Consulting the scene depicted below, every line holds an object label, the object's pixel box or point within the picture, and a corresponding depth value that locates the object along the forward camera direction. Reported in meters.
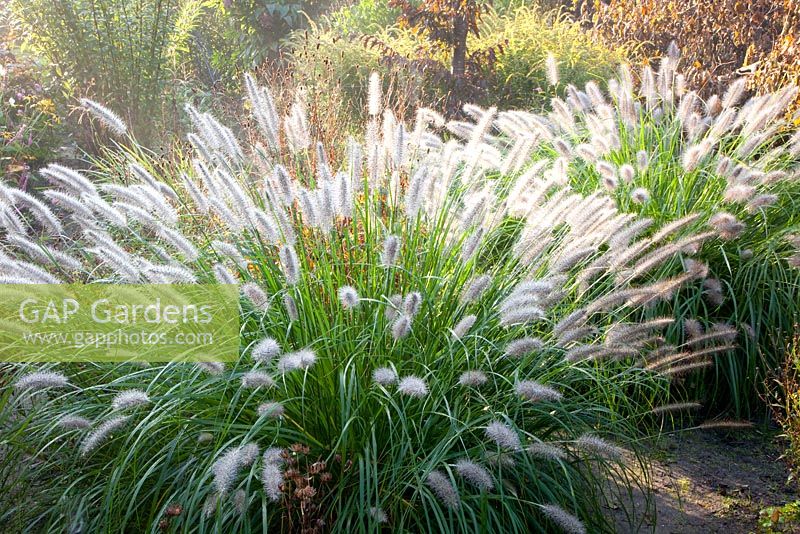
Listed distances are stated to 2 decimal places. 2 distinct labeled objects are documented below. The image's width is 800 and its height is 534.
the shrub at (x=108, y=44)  8.69
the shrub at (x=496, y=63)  8.90
